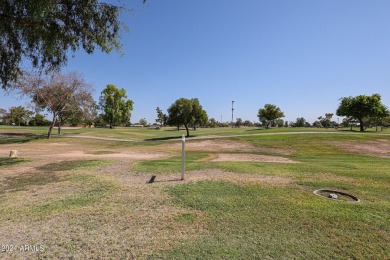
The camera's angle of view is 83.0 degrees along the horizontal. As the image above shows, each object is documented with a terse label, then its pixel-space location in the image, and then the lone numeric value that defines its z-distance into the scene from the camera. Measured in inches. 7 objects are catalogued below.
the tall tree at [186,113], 1309.1
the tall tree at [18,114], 2112.5
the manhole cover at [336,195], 226.4
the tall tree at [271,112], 1895.7
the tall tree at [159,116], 3517.0
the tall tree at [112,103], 2250.2
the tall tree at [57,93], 975.6
